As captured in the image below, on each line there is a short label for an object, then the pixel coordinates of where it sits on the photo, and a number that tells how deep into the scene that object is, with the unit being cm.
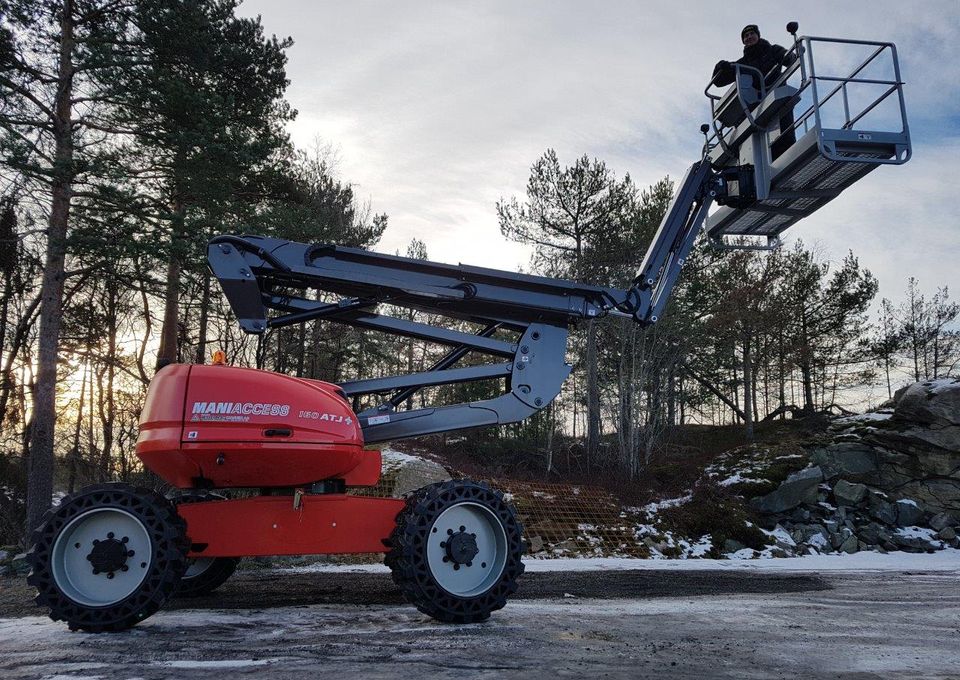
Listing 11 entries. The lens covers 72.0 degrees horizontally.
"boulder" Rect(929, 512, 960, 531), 1491
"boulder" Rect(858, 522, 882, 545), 1440
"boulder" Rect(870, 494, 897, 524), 1502
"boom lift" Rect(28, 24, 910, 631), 462
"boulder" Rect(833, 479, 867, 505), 1530
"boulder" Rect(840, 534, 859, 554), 1382
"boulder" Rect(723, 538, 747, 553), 1320
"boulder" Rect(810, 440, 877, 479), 1625
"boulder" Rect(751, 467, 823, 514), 1517
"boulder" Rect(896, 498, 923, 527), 1499
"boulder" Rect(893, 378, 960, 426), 1609
